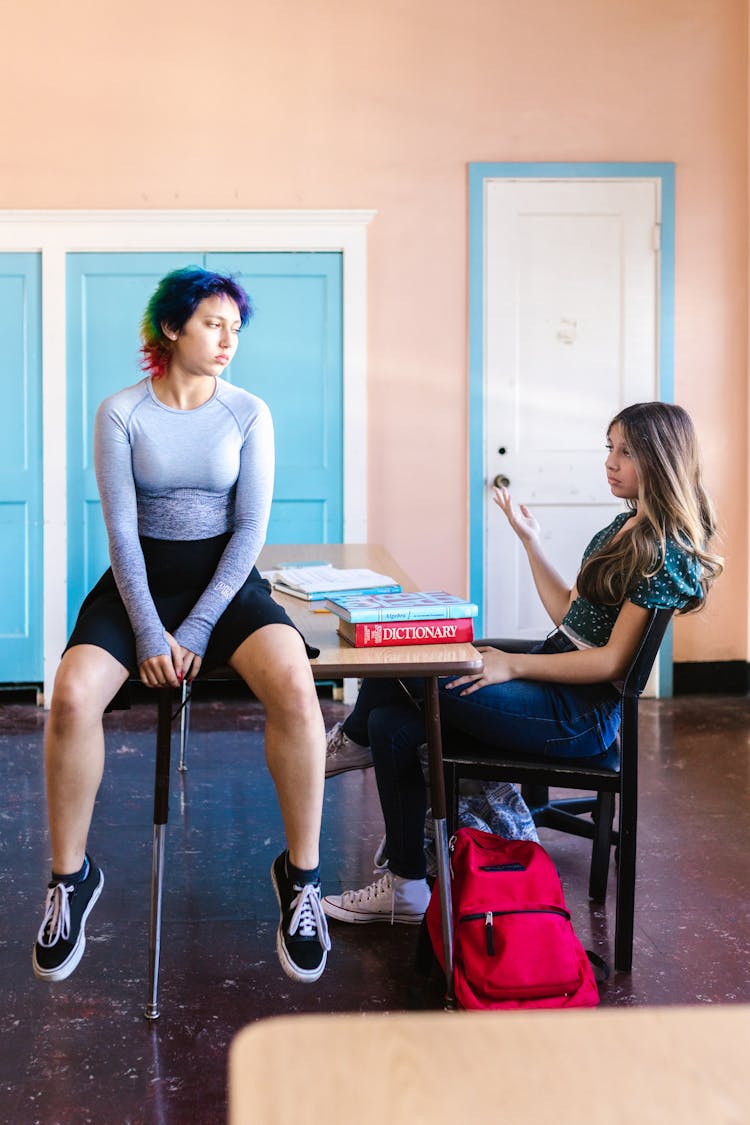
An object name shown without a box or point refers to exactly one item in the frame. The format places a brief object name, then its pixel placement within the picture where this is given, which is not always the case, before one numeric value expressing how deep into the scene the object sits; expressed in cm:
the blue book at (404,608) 221
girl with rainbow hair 209
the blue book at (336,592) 267
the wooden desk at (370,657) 205
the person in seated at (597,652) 234
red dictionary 220
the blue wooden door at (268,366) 496
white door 502
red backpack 207
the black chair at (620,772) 230
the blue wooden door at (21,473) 497
